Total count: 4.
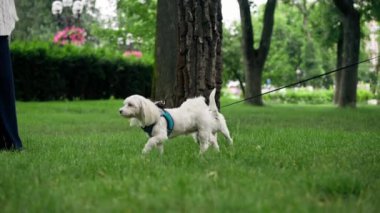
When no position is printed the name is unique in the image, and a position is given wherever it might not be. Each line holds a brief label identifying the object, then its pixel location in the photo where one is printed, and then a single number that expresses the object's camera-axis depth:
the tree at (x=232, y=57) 42.09
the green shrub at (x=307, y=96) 49.00
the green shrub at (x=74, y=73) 22.30
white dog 6.47
